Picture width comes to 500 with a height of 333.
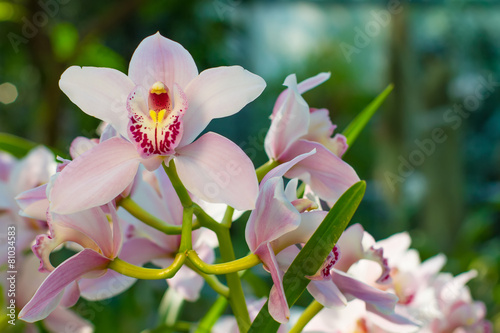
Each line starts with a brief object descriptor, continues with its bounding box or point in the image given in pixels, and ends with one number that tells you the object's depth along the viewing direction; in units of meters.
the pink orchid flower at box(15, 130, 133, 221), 0.61
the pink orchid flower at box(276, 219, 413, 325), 0.60
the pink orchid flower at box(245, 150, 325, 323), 0.58
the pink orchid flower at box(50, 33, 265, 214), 0.58
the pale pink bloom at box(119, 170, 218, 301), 0.65
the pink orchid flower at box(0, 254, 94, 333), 0.69
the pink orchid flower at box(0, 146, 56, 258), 0.73
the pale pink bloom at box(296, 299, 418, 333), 0.65
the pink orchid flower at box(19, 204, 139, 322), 0.58
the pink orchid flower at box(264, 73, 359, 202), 0.62
